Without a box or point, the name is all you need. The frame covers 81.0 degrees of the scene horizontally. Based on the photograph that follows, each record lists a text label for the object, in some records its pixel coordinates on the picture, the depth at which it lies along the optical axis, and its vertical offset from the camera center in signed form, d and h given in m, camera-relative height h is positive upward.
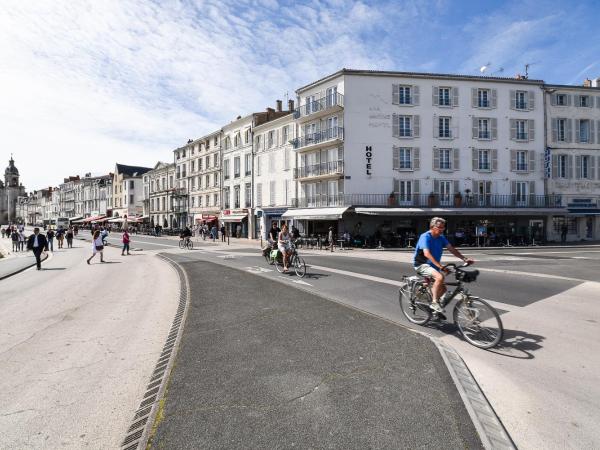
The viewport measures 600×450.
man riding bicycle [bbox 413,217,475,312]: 5.25 -0.42
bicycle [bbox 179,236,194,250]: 25.85 -1.12
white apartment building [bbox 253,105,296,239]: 33.66 +5.70
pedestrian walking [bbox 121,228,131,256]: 20.88 -0.74
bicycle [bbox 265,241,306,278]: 11.27 -1.18
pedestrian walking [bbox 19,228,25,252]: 26.82 -0.78
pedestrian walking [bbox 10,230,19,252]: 25.94 -0.67
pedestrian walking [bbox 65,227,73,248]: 28.81 -0.74
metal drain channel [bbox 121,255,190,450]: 2.69 -1.62
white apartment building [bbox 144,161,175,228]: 55.66 +5.79
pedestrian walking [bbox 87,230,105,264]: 16.75 -0.73
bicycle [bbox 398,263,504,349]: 4.62 -1.24
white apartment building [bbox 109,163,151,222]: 67.38 +7.08
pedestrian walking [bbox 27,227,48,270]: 14.63 -0.60
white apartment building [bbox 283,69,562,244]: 28.17 +6.10
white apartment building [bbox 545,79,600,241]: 29.94 +5.92
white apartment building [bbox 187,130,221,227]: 44.31 +6.43
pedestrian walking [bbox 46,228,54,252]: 25.77 -0.50
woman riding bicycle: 11.73 -0.63
